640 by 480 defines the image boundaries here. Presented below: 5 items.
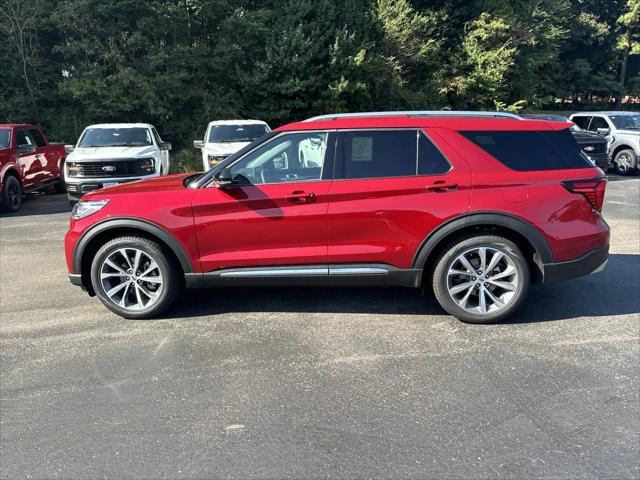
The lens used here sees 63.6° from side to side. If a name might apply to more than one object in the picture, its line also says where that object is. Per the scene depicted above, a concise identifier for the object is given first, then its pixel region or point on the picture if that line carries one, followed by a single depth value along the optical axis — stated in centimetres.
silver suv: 1468
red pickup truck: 1063
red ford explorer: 430
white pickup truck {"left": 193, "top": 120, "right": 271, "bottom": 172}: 1239
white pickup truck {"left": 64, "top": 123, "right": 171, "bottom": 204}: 994
